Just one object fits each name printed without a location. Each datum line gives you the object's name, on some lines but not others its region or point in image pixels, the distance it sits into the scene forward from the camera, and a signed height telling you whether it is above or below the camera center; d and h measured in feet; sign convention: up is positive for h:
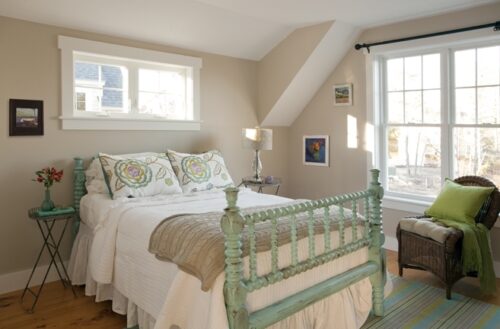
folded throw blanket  6.28 -1.26
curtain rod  11.00 +3.92
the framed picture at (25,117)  10.32 +1.27
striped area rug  8.71 -3.35
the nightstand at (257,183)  13.75 -0.60
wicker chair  9.87 -2.15
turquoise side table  9.76 -1.93
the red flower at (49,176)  10.19 -0.25
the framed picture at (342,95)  14.61 +2.55
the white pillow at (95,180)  10.85 -0.37
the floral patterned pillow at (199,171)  11.59 -0.16
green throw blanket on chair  9.92 -2.28
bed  6.21 -1.90
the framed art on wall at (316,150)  15.56 +0.57
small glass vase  10.02 -0.92
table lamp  13.82 +0.89
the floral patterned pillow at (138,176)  10.32 -0.27
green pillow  10.36 -0.99
